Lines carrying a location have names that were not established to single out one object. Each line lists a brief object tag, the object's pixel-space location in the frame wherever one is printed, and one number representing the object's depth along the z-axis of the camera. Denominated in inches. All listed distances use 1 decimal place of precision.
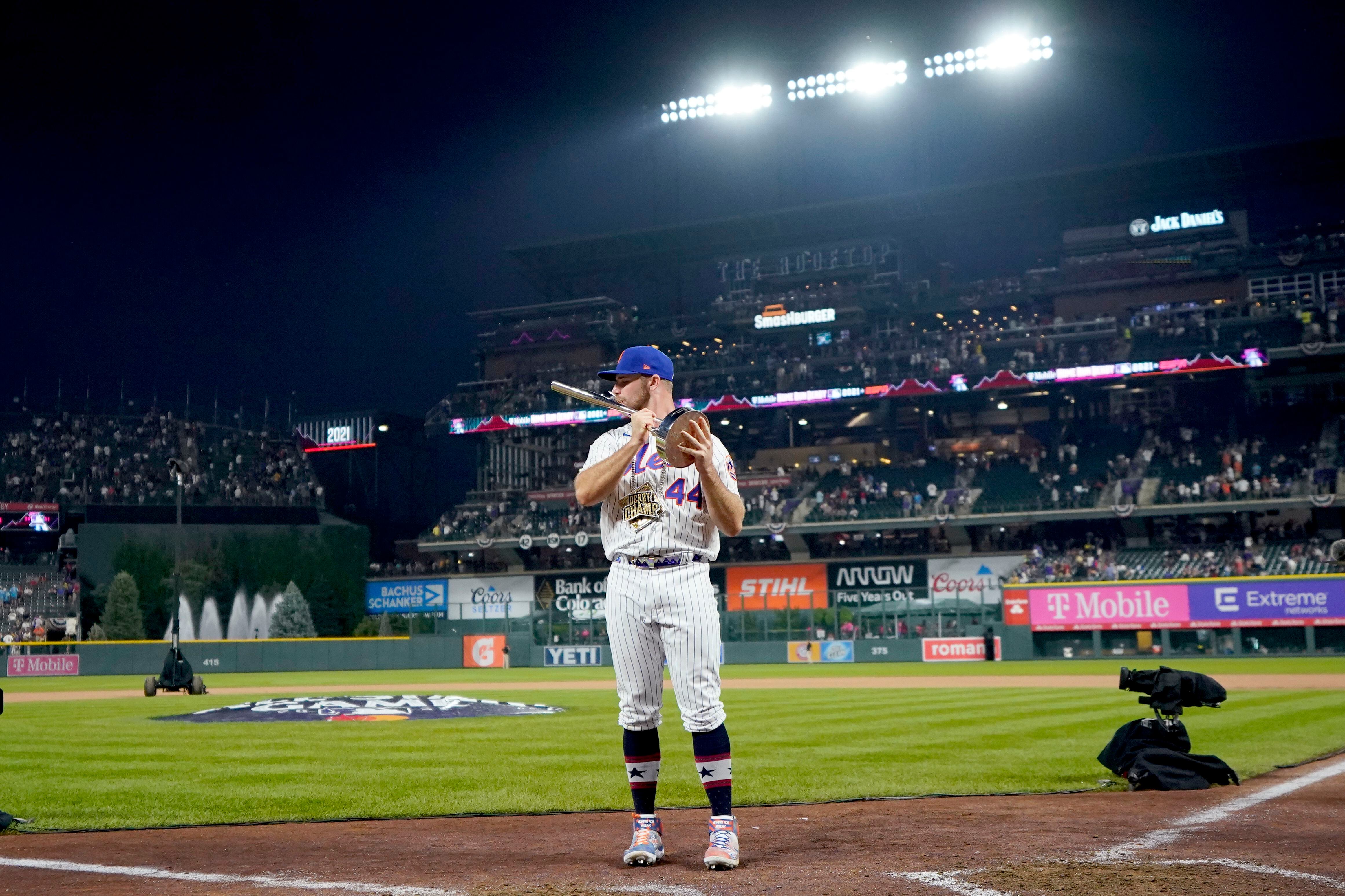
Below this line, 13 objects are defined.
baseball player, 198.4
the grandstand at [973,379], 1814.7
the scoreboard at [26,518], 2022.6
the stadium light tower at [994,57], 1804.9
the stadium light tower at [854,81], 1859.0
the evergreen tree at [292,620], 1939.0
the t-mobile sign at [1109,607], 1448.1
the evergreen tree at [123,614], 1921.8
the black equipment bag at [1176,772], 301.3
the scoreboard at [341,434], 2581.2
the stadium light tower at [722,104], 1967.3
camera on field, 310.3
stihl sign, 2032.5
